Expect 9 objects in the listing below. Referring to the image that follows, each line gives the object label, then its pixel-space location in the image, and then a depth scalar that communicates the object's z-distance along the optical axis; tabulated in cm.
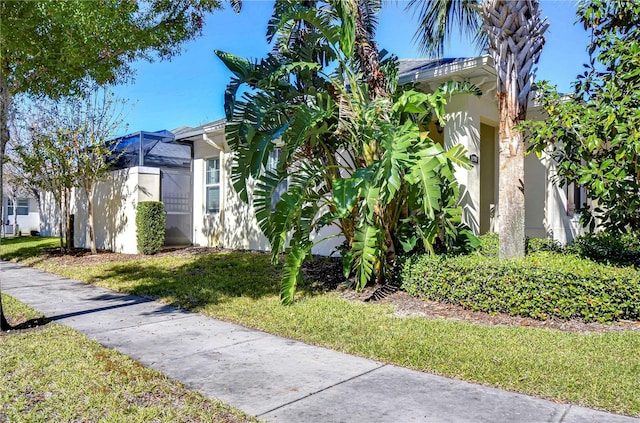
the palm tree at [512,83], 654
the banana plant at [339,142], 608
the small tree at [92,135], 1288
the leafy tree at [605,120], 541
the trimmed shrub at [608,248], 678
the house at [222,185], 895
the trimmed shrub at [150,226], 1257
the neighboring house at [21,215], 2748
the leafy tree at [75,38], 538
